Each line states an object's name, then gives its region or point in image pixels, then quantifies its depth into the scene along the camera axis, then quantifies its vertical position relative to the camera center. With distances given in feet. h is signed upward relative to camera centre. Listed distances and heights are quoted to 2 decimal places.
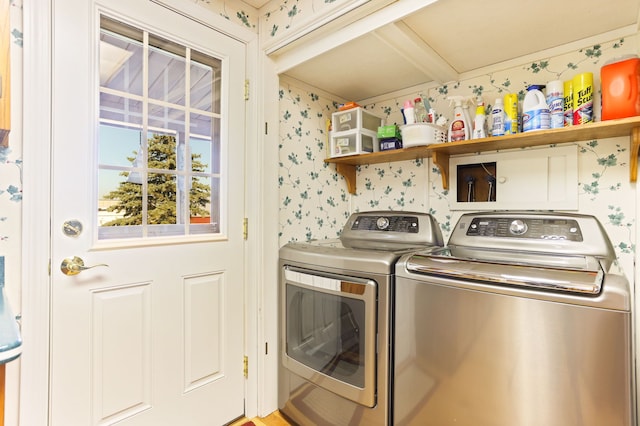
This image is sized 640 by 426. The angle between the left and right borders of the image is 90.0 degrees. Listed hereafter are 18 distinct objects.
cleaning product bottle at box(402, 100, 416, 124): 5.49 +1.75
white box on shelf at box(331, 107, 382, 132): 6.12 +1.86
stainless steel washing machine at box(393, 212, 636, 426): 2.85 -1.20
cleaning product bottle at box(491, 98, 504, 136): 4.86 +1.46
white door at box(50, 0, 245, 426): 3.85 -0.05
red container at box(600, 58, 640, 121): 3.84 +1.52
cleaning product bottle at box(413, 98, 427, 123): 5.65 +1.89
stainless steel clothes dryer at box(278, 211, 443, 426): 4.29 -1.59
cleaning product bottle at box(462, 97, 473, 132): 5.27 +1.69
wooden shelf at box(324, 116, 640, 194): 3.99 +1.11
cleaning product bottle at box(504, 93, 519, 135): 4.80 +1.50
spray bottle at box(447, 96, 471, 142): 5.21 +1.47
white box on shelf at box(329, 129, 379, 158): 6.11 +1.41
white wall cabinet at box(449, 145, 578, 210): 4.93 +0.58
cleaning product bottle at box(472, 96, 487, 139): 5.03 +1.43
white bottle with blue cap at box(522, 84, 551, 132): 4.40 +1.44
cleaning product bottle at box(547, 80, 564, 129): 4.37 +1.51
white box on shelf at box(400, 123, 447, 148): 5.24 +1.33
